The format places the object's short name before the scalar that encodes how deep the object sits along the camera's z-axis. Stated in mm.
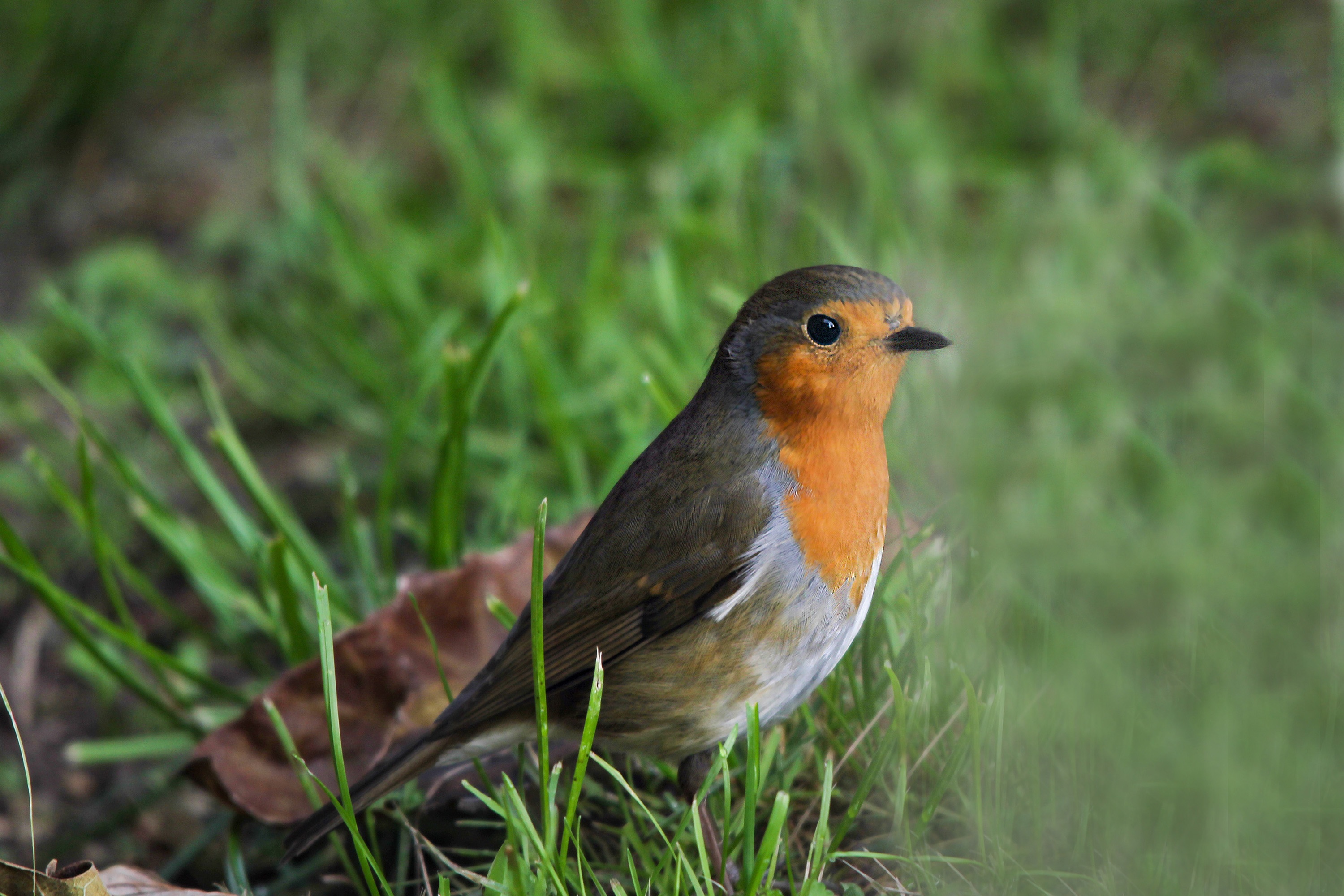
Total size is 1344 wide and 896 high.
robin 3368
